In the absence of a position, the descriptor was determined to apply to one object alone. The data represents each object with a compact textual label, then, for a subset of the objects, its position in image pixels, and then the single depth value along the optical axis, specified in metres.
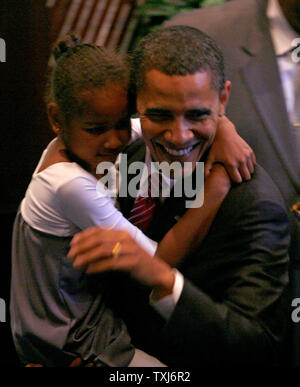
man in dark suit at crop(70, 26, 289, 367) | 2.50
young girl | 2.60
